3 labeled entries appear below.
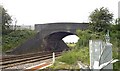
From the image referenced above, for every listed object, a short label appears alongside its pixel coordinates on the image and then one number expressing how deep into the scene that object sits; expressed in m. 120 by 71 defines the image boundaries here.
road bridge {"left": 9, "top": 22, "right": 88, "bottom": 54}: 28.12
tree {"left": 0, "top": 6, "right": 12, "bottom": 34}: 28.05
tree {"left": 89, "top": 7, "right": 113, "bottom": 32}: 25.26
